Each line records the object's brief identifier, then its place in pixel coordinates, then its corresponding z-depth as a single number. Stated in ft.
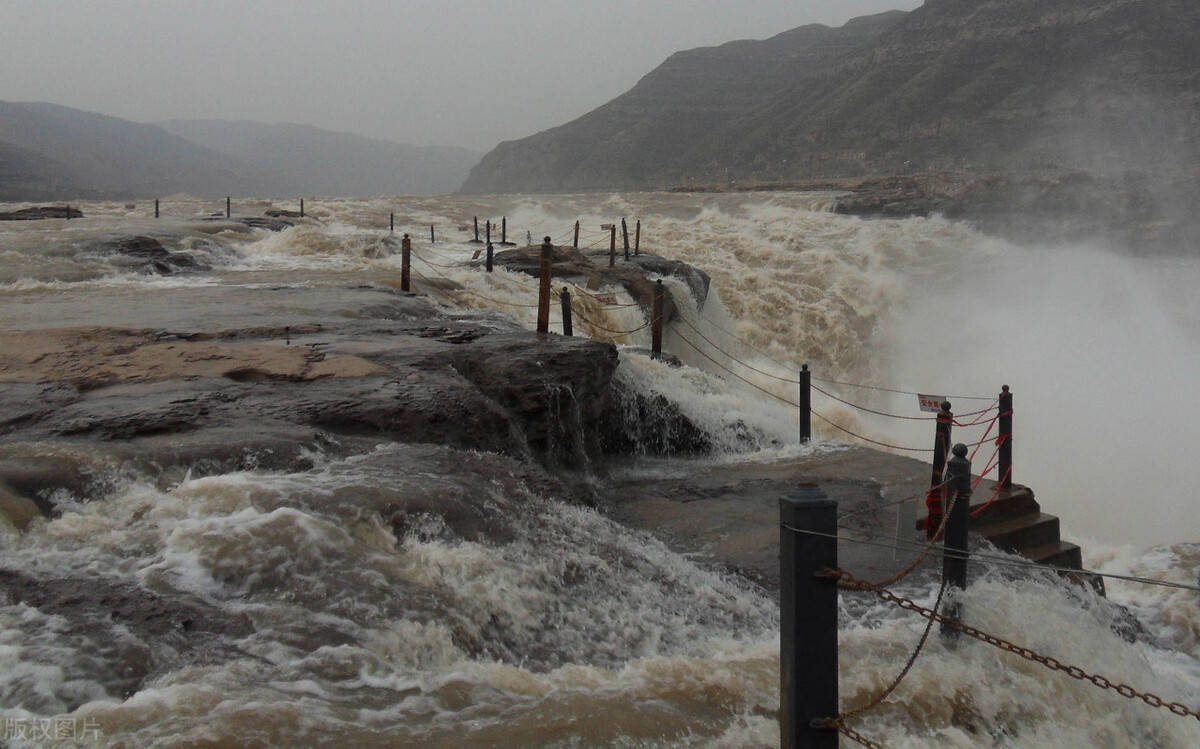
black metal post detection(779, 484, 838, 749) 10.02
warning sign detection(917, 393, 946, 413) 24.10
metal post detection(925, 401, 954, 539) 20.54
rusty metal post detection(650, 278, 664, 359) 41.06
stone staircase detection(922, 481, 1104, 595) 25.22
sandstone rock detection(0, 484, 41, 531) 15.30
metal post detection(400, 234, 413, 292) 46.48
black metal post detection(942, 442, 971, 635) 16.29
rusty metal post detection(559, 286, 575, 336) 40.06
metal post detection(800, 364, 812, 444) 35.97
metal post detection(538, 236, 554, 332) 36.68
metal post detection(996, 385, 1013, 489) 26.35
